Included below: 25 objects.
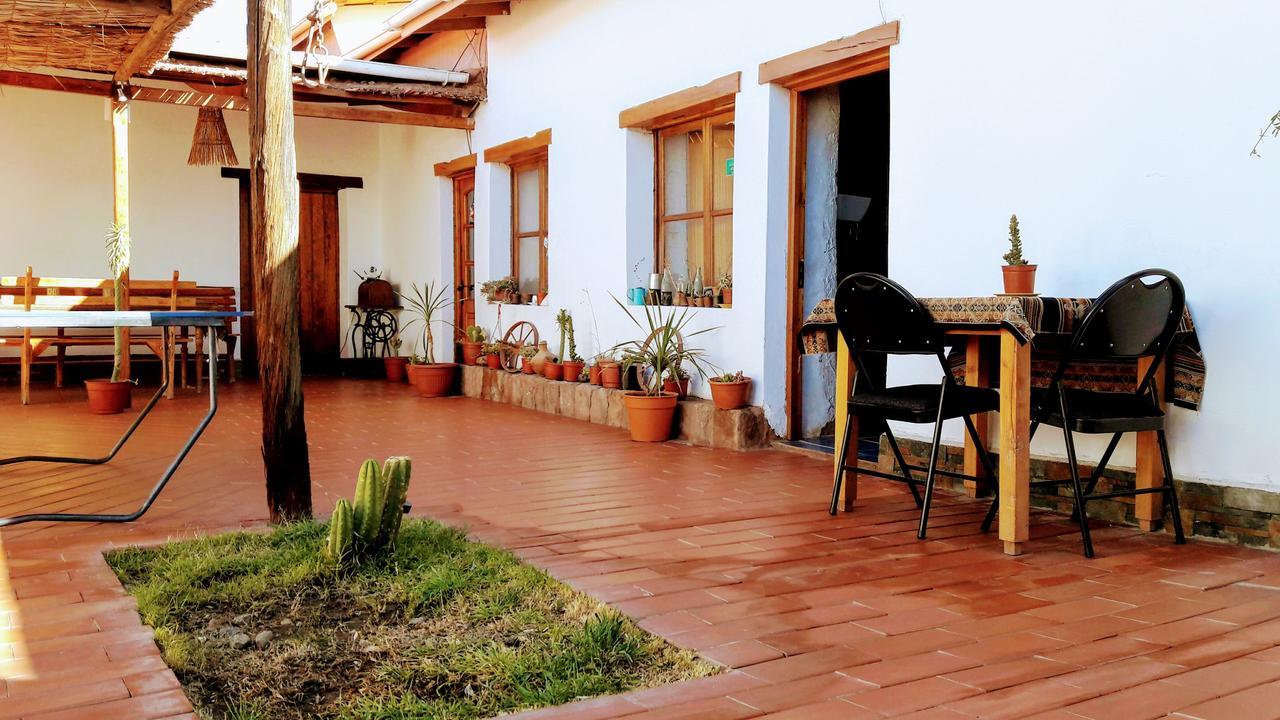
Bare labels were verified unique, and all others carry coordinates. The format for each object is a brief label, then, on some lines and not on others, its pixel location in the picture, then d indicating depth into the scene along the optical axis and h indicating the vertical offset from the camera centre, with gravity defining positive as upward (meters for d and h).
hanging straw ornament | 9.70 +1.57
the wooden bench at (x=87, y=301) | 7.41 +0.07
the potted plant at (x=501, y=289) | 8.58 +0.17
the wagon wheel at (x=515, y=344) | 8.09 -0.27
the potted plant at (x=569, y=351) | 7.16 -0.30
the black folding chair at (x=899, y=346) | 3.40 -0.13
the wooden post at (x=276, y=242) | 3.48 +0.23
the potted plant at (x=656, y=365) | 5.80 -0.33
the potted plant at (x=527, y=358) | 7.77 -0.37
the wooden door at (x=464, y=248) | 9.48 +0.57
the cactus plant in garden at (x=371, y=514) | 3.00 -0.60
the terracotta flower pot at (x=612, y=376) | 6.65 -0.43
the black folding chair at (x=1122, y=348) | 3.23 -0.13
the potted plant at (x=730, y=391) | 5.54 -0.44
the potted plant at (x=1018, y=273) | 3.62 +0.12
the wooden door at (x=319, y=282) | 10.91 +0.29
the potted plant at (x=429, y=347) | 8.52 -0.35
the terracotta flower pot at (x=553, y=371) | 7.33 -0.43
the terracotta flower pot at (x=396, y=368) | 9.87 -0.56
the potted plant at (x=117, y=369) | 6.77 -0.39
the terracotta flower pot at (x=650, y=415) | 5.79 -0.59
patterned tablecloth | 3.30 -0.08
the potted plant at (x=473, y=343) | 8.76 -0.28
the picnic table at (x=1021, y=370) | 3.29 -0.22
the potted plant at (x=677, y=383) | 6.05 -0.43
